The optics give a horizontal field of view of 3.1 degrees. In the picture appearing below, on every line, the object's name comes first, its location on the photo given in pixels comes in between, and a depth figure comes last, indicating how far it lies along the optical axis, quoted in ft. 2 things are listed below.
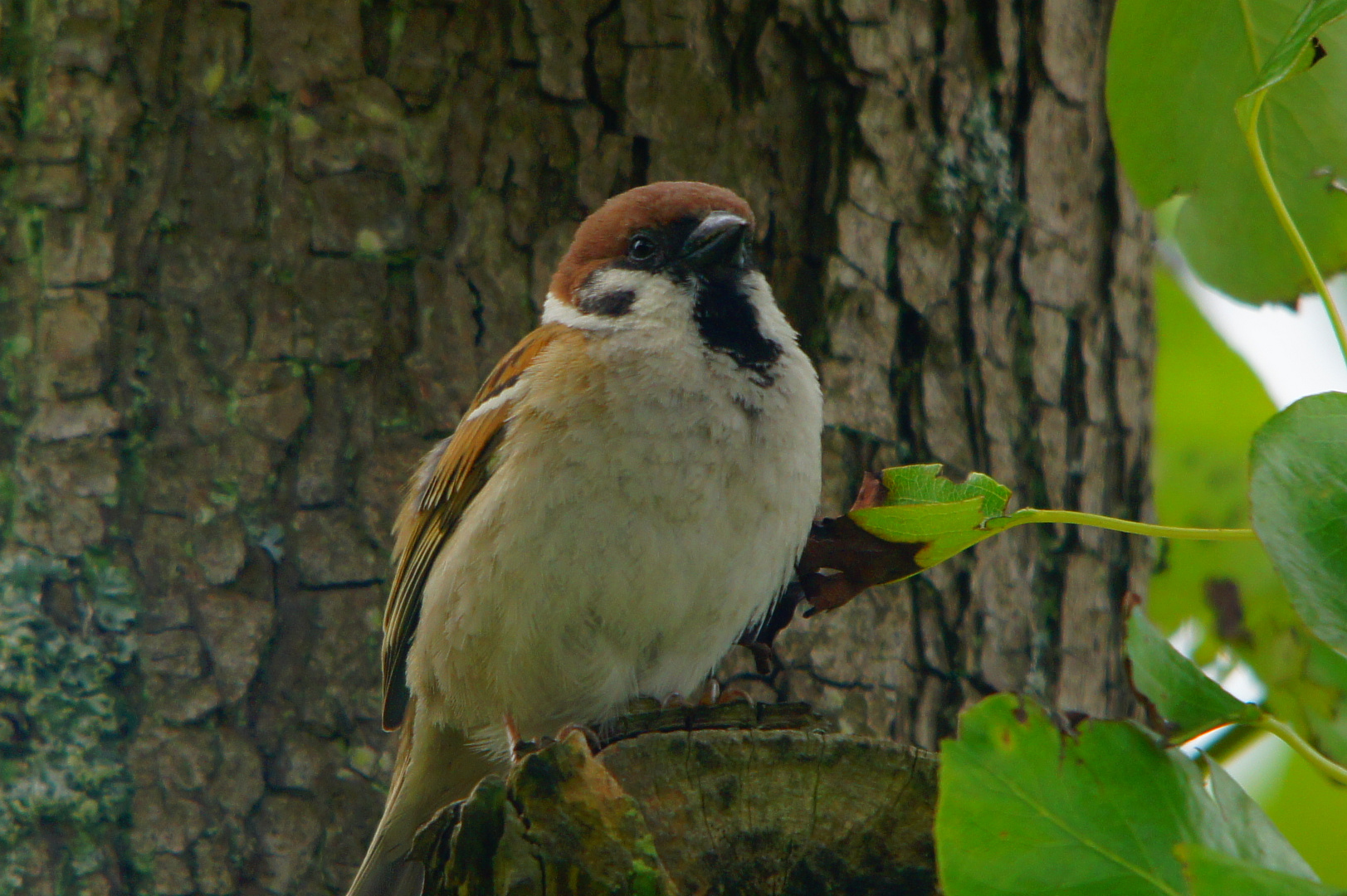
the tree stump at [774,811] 12.47
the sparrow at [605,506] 12.67
